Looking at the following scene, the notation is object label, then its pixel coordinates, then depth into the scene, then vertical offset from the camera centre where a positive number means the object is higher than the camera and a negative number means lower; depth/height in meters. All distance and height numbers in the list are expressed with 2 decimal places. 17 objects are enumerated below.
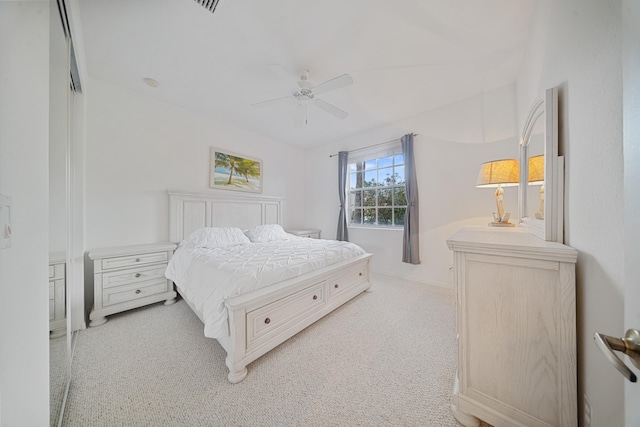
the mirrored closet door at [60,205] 0.99 +0.05
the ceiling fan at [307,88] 1.96 +1.31
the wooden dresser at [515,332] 0.89 -0.57
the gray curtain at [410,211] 3.27 +0.01
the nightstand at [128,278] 2.13 -0.72
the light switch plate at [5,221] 0.50 -0.02
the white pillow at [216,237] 2.77 -0.34
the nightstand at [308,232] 4.24 -0.41
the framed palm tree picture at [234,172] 3.44 +0.72
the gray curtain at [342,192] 4.14 +0.41
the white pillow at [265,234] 3.37 -0.35
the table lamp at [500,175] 1.96 +0.35
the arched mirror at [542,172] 1.13 +0.26
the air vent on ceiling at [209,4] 1.48 +1.50
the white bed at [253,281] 1.50 -0.62
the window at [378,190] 3.68 +0.43
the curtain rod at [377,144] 3.54 +1.23
